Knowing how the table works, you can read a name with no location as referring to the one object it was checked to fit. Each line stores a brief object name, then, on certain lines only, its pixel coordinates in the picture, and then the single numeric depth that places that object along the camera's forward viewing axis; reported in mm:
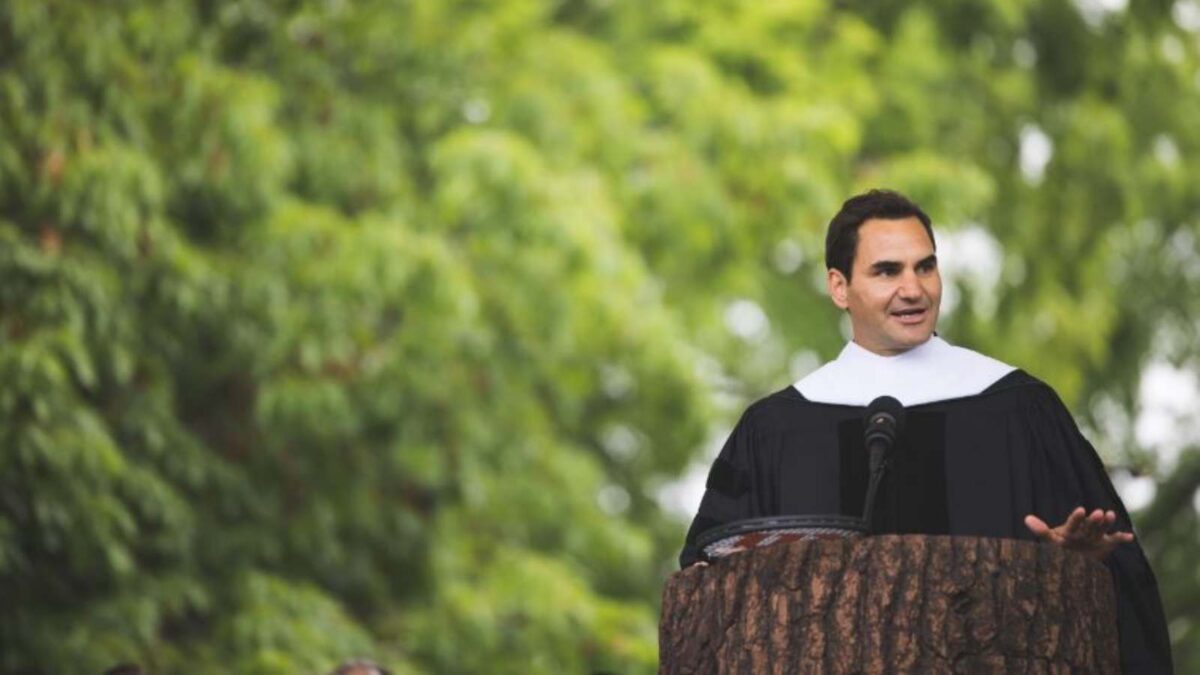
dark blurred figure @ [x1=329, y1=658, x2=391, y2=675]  15633
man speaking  10281
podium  9453
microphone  9562
